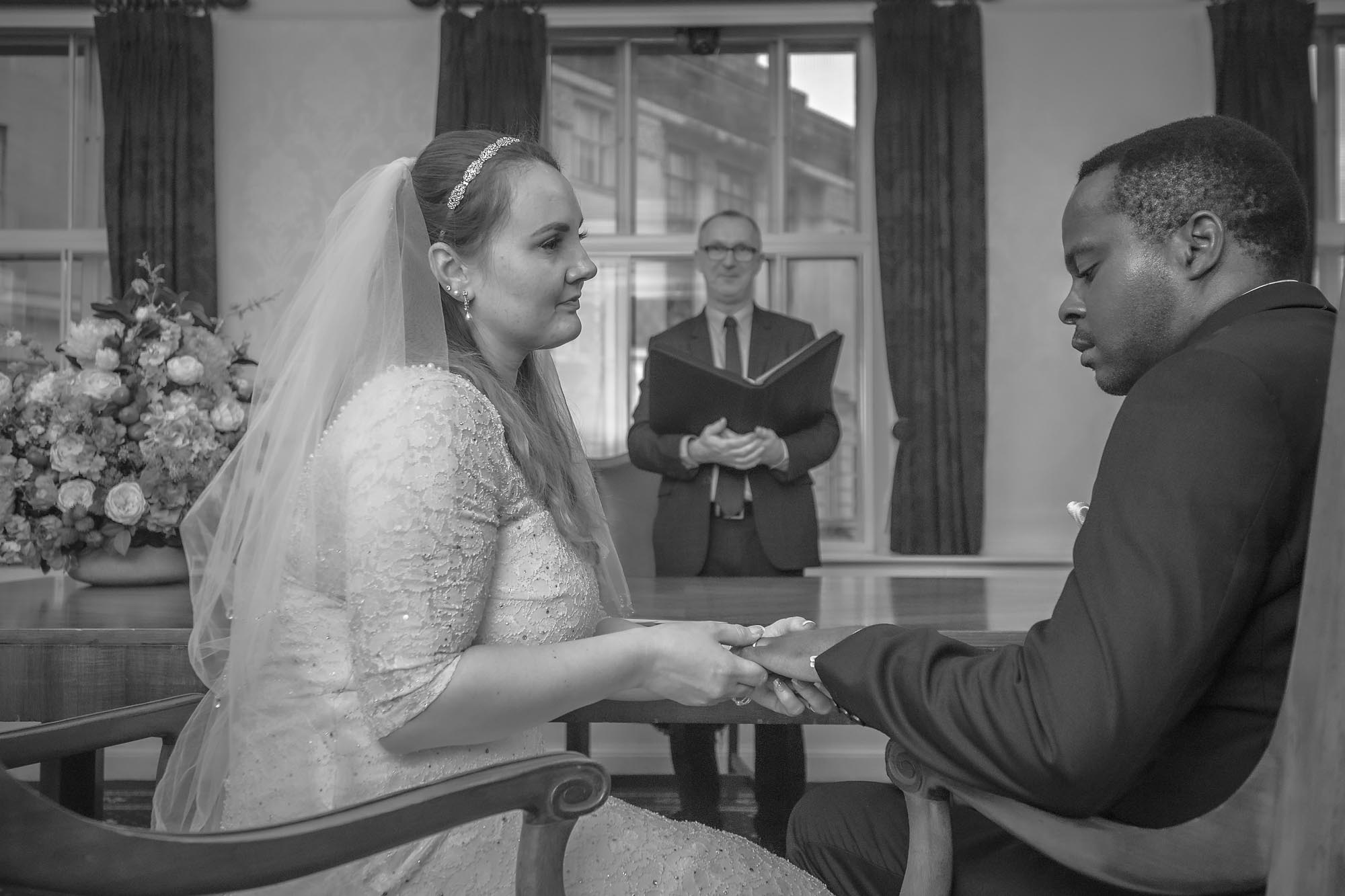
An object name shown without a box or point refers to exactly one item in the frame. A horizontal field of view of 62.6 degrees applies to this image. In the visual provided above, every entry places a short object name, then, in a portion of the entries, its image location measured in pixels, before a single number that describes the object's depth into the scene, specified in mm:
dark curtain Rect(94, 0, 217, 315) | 5602
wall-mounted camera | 5742
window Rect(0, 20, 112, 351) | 5969
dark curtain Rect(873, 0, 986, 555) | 5500
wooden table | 1898
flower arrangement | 2518
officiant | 3555
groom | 1073
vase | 2660
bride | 1363
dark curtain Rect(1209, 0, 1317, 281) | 5398
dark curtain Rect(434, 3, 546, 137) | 5562
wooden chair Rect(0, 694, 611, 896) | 1000
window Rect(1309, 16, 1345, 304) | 5719
